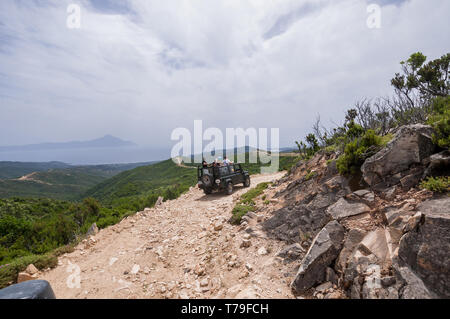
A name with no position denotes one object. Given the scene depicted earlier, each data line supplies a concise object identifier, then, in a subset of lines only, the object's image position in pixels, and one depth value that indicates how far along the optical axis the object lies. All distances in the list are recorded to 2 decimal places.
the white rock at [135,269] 5.29
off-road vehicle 12.13
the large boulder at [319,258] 3.75
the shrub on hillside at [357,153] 5.73
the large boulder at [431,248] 2.70
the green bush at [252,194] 9.61
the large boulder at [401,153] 4.45
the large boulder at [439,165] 3.78
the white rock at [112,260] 5.87
